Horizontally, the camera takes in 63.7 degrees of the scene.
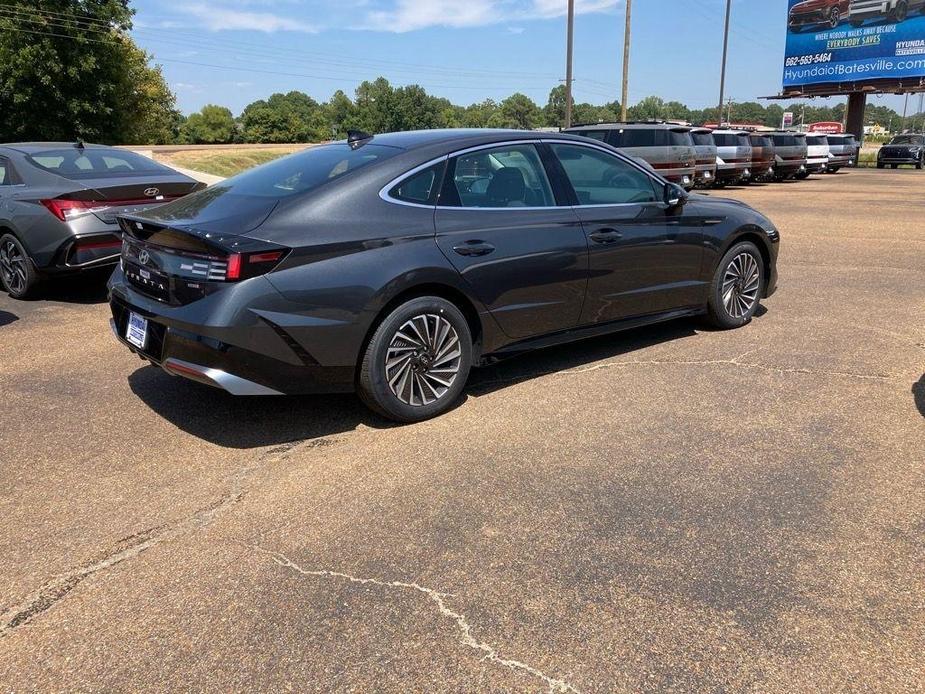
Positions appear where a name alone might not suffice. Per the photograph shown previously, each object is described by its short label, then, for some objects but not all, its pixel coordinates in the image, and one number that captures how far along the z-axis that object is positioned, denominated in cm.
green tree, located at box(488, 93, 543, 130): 12804
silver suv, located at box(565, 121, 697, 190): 1862
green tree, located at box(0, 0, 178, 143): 3678
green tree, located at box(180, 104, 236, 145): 10981
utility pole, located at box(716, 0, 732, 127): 4831
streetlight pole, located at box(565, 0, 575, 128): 2858
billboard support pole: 4922
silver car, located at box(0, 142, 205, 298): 674
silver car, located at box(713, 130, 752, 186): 2295
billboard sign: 4428
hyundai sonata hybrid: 371
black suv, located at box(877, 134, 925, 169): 4003
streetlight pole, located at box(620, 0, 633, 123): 3272
